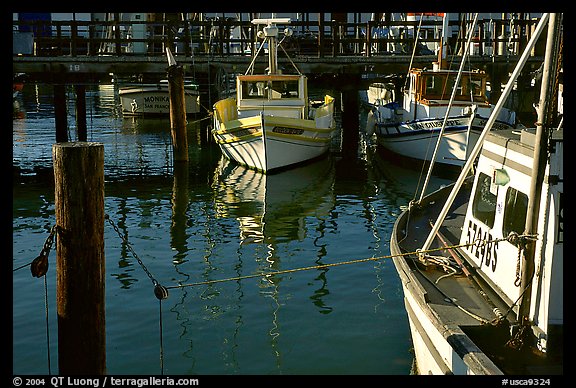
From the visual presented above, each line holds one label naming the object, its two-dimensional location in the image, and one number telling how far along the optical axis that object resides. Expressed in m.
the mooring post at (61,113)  28.27
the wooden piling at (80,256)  7.78
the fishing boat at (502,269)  7.57
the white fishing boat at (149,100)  41.72
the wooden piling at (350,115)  29.77
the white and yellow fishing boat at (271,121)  24.70
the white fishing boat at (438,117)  24.41
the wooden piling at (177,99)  24.58
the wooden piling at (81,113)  29.33
